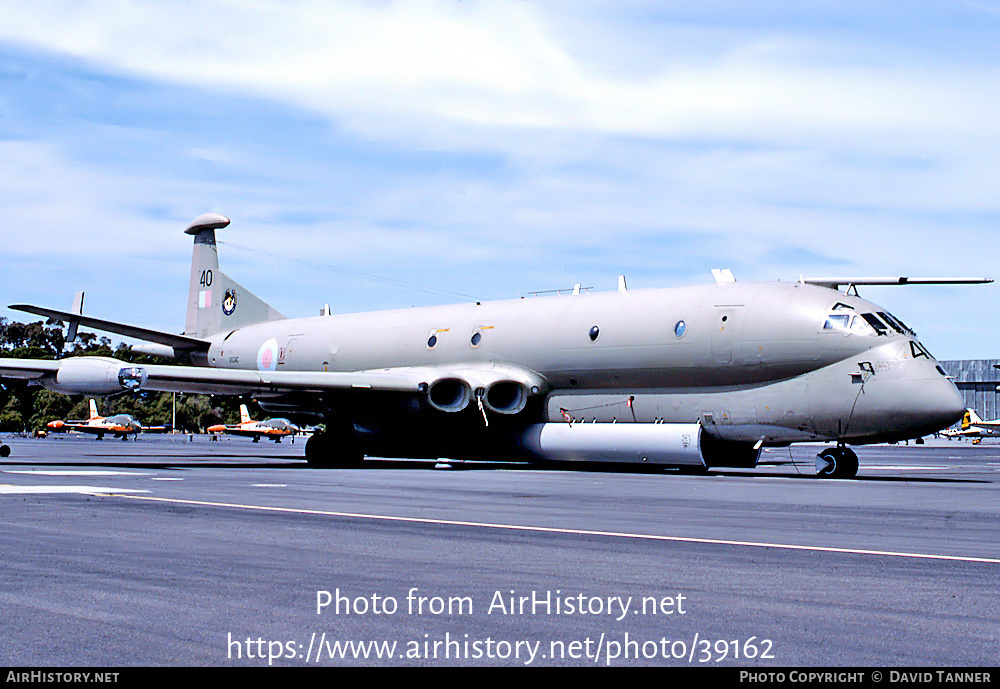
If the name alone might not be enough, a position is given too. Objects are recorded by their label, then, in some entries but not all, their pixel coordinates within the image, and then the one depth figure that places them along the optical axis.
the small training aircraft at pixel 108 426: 79.81
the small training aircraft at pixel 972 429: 90.71
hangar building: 125.81
